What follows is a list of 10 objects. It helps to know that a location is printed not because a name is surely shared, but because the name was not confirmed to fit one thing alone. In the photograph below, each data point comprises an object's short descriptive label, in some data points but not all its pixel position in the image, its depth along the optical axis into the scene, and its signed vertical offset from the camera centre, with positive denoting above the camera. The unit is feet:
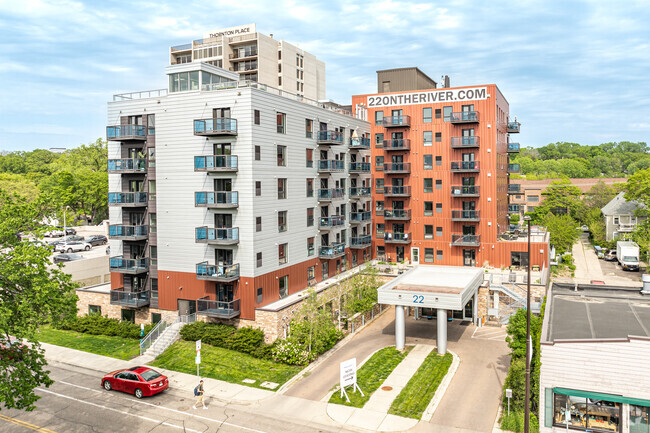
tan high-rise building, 273.33 +82.62
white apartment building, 121.29 +0.65
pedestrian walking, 90.53 -36.00
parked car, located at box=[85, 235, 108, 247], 250.37 -20.84
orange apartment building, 175.63 +8.80
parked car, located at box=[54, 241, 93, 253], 225.76 -21.81
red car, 94.94 -35.74
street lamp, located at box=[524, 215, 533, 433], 67.67 -26.36
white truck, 224.74 -27.91
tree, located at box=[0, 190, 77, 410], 65.82 -13.33
